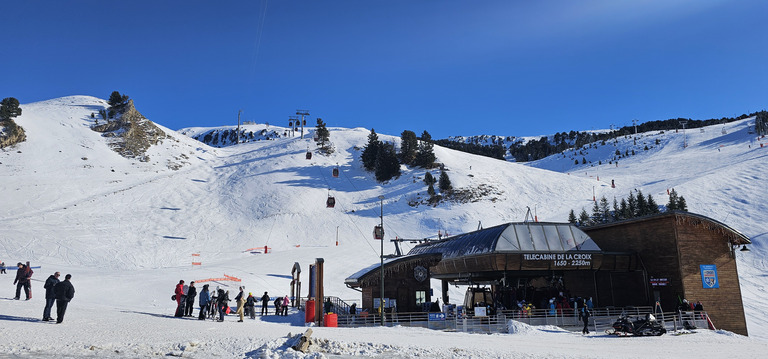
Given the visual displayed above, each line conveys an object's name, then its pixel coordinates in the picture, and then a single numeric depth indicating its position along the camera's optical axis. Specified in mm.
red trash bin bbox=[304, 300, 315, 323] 21766
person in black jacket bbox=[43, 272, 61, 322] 13375
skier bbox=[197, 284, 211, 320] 17625
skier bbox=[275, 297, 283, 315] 27062
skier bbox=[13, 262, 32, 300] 18297
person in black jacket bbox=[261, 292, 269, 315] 26297
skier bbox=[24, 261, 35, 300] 18500
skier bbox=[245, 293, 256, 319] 24438
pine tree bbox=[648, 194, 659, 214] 53938
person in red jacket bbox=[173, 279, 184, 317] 18266
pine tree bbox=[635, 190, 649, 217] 54562
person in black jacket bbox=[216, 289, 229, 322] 17547
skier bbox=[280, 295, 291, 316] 27105
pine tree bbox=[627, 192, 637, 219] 54800
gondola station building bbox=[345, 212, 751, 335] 25750
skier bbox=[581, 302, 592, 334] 20266
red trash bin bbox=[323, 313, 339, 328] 20061
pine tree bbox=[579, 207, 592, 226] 54953
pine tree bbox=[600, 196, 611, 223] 56625
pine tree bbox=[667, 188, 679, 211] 51969
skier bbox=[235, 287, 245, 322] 19311
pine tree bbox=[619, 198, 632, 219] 54481
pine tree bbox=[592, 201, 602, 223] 56566
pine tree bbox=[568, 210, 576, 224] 55369
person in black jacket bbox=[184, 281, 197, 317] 18406
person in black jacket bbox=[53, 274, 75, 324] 13180
